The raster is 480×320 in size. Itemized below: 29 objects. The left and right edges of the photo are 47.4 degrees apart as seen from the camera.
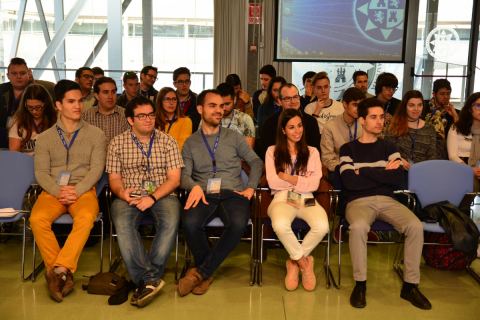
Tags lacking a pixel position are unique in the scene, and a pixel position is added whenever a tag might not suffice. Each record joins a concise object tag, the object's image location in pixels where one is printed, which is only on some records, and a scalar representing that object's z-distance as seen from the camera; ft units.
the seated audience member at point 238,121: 15.92
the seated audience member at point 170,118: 15.48
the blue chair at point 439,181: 13.06
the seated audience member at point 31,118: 14.34
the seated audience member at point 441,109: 17.78
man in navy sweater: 11.73
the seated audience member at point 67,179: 11.83
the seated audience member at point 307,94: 20.49
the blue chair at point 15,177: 12.98
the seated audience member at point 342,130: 14.78
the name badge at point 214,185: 12.65
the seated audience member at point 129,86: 19.67
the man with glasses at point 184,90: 19.26
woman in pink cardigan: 12.12
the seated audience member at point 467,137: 15.02
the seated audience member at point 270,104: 18.17
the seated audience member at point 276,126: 14.88
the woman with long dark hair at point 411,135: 14.62
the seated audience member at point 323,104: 17.58
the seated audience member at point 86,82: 19.38
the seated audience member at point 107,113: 15.35
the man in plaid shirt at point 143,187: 11.73
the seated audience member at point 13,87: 17.24
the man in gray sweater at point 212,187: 12.11
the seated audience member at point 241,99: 20.67
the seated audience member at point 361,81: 20.88
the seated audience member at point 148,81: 21.25
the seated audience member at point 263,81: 22.66
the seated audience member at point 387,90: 18.98
